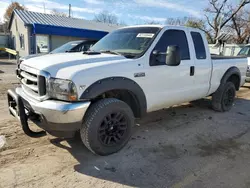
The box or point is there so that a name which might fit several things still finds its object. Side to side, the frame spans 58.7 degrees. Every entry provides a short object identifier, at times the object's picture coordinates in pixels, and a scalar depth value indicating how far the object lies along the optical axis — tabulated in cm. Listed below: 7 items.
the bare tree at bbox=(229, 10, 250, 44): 2794
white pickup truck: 292
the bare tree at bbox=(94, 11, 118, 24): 6359
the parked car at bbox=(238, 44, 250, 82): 1075
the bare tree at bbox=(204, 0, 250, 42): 2706
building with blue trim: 2045
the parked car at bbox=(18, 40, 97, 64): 890
